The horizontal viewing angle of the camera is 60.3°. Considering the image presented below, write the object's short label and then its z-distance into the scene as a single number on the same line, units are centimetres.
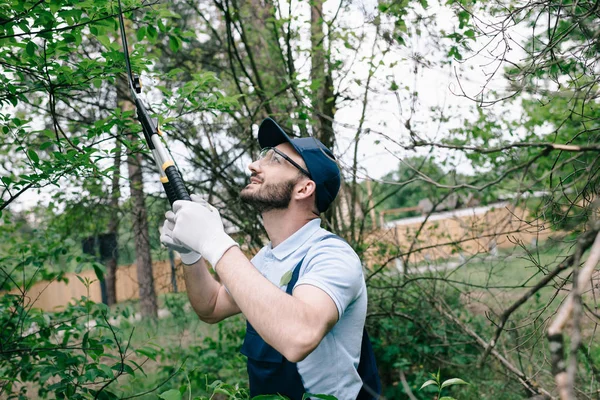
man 167
